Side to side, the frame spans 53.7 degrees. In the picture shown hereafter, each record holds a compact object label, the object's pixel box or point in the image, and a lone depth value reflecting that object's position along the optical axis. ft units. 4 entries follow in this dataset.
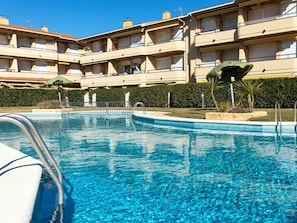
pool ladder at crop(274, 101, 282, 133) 42.42
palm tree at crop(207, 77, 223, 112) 56.44
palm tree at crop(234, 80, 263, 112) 53.57
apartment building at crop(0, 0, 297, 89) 88.89
